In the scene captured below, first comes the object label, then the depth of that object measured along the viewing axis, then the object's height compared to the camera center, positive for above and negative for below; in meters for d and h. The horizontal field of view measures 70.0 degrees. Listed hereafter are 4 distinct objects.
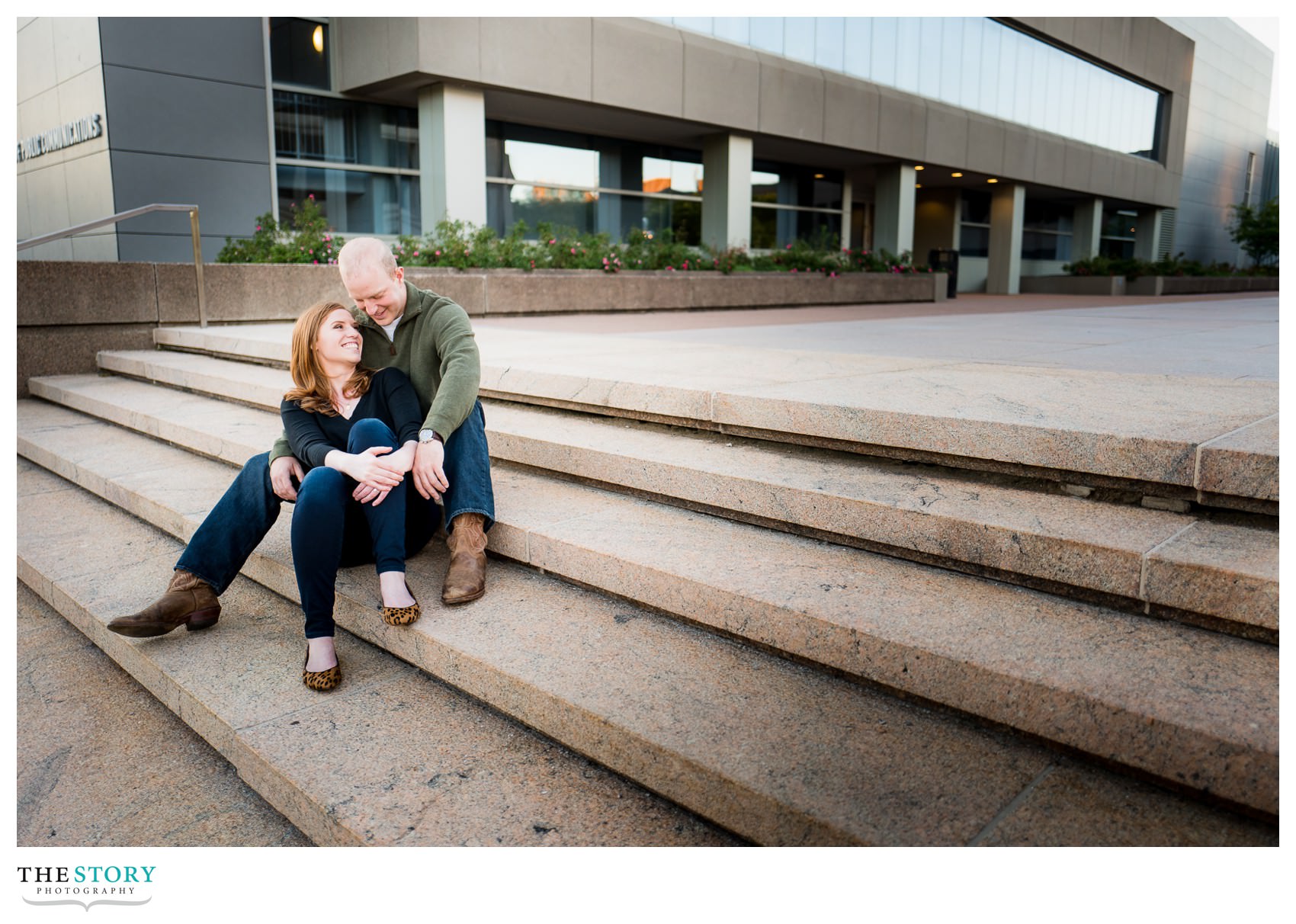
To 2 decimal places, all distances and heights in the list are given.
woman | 3.07 -0.55
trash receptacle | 23.02 +1.25
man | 3.36 -0.63
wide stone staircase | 2.15 -0.99
